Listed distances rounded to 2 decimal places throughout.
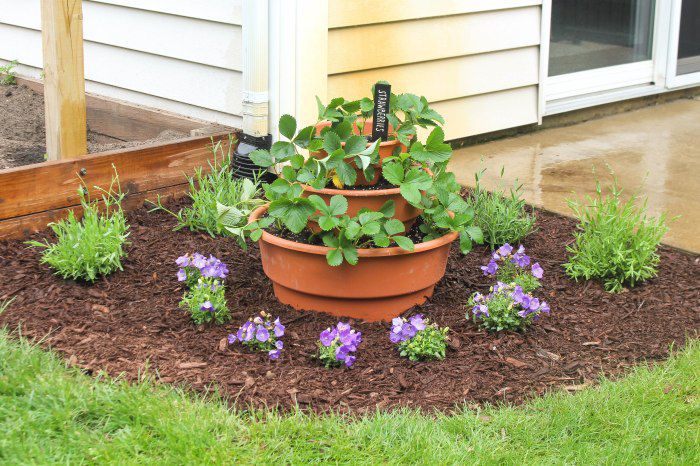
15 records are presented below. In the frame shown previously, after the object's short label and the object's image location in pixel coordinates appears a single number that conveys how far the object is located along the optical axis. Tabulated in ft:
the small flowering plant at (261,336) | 16.41
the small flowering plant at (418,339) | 16.50
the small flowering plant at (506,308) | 17.43
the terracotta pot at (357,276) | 17.33
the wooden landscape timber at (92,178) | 20.53
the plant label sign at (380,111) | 18.39
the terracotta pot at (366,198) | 17.98
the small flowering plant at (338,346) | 16.12
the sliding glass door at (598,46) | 32.62
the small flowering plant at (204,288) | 17.39
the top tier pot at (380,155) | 18.54
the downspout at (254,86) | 23.30
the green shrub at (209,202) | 21.43
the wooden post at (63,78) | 21.82
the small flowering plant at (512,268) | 18.84
